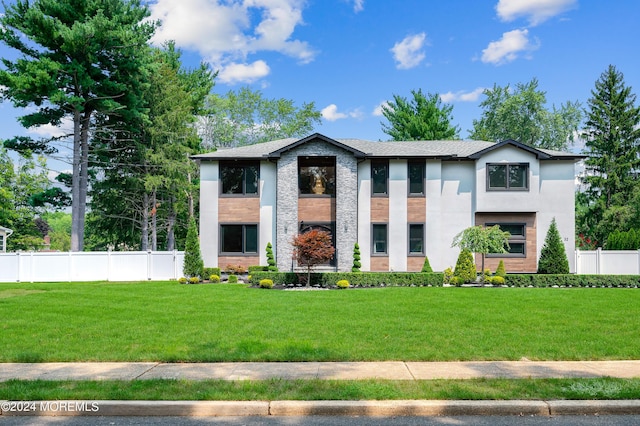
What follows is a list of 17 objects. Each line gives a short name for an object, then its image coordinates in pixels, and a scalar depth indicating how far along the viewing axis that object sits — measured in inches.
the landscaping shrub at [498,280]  805.2
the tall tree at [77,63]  980.6
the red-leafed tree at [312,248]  753.0
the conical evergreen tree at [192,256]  886.4
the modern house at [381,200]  916.0
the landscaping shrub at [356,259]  874.8
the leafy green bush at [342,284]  757.3
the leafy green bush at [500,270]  832.5
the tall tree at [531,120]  1958.7
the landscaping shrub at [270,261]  879.1
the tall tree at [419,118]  1787.6
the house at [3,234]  1194.0
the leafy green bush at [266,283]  753.0
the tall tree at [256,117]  1838.1
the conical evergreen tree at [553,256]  857.5
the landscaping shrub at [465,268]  812.6
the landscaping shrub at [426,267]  845.2
